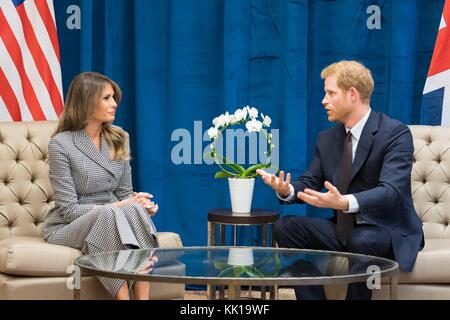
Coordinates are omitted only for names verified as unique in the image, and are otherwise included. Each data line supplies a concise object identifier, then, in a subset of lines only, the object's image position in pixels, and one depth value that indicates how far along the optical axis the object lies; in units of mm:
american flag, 10367
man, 8180
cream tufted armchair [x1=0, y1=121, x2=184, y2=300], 8008
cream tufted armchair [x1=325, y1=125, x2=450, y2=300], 9539
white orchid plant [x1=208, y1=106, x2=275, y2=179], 9641
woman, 8234
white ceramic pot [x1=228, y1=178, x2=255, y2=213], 9555
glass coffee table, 6168
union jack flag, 10070
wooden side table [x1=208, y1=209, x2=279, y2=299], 9242
